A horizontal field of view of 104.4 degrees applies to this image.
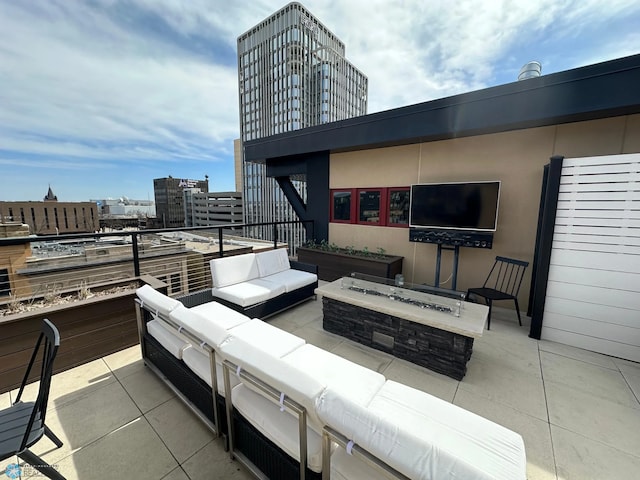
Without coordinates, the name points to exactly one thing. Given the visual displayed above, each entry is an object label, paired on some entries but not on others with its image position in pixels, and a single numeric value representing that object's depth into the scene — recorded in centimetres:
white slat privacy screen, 260
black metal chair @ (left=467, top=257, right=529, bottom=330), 392
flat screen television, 388
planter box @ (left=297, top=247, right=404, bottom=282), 477
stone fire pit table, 234
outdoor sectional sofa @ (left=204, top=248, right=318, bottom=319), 320
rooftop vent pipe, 371
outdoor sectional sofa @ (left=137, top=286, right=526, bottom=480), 80
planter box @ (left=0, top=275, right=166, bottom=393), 214
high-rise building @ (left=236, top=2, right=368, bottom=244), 3588
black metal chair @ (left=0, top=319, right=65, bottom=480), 120
